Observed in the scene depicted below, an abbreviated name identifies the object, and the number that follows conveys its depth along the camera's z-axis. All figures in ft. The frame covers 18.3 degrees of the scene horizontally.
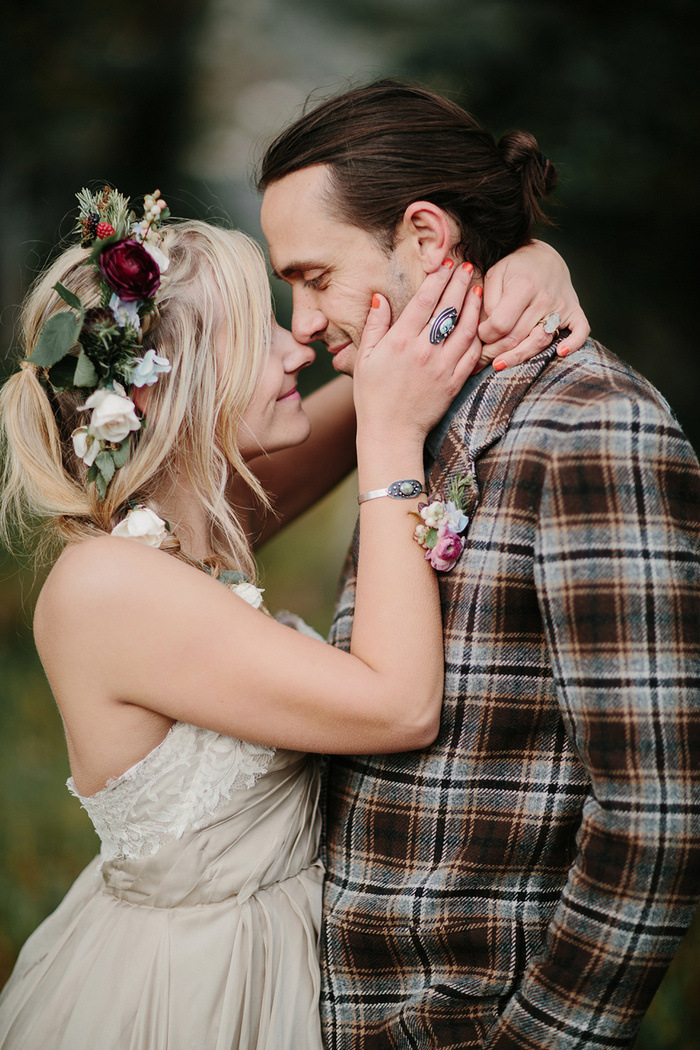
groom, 5.50
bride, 5.76
